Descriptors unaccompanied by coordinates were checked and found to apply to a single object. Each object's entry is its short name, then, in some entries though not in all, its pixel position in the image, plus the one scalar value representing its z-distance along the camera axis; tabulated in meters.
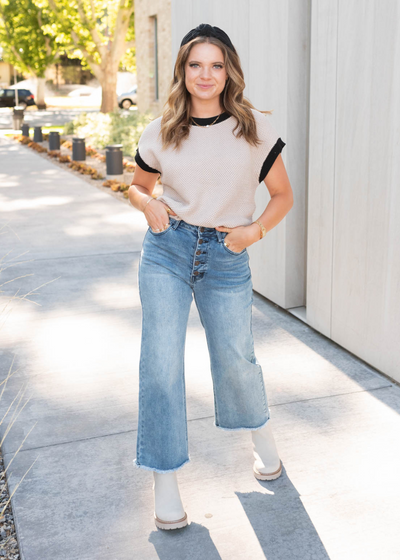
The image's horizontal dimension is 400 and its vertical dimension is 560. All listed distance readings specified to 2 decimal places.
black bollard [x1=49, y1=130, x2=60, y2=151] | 18.73
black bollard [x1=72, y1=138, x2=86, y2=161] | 15.95
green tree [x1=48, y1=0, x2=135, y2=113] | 24.46
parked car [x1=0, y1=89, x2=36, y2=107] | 43.53
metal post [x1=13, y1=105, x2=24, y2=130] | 25.97
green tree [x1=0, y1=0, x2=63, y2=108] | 40.47
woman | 2.73
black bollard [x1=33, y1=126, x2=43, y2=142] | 21.16
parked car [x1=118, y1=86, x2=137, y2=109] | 43.53
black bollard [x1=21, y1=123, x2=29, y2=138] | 22.88
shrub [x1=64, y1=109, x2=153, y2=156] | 17.64
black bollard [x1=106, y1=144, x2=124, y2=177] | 13.05
